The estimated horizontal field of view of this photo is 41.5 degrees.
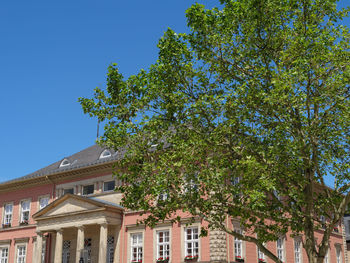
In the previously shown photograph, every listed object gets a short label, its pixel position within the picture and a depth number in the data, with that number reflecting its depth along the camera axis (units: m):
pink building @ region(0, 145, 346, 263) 28.70
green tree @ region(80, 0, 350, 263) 16.50
